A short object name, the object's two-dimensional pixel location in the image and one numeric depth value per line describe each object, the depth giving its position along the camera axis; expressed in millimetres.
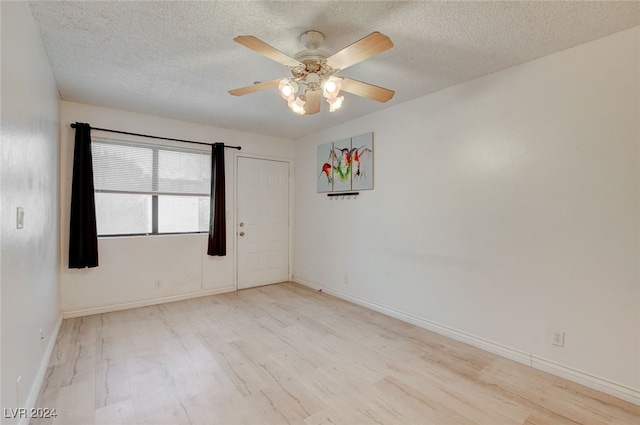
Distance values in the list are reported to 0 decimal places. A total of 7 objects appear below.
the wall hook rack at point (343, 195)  4109
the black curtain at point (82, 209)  3389
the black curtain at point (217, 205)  4355
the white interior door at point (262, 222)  4801
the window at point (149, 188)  3695
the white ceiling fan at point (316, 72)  1729
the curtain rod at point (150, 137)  3575
